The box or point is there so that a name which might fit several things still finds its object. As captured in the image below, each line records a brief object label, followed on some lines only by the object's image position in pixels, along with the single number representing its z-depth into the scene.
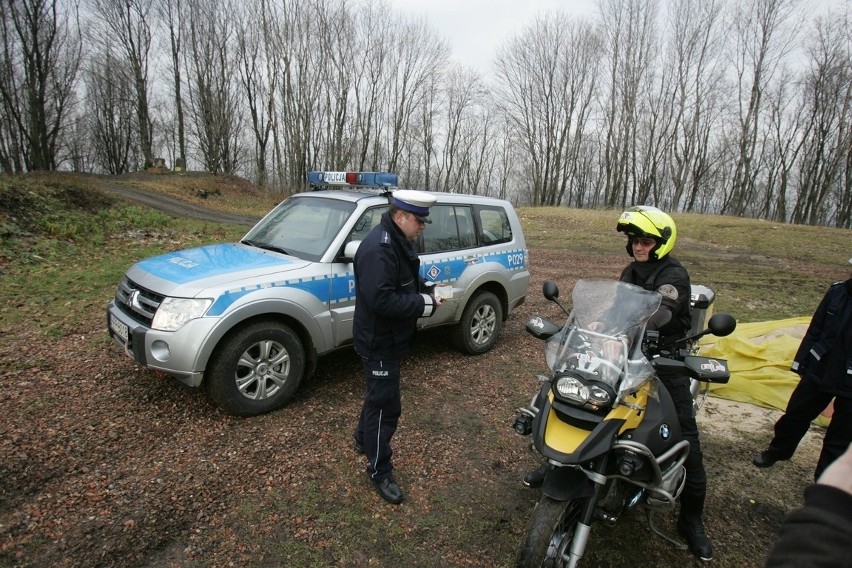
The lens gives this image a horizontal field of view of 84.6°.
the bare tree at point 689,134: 32.03
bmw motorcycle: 2.26
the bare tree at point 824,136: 30.70
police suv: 3.70
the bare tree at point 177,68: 30.92
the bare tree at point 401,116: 34.75
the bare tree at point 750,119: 30.08
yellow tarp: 4.89
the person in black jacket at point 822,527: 0.89
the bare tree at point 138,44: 30.66
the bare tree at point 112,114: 33.56
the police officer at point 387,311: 2.96
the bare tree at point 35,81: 25.34
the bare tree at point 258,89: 29.39
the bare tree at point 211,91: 30.94
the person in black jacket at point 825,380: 3.06
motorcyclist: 2.85
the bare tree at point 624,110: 32.91
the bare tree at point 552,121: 35.31
